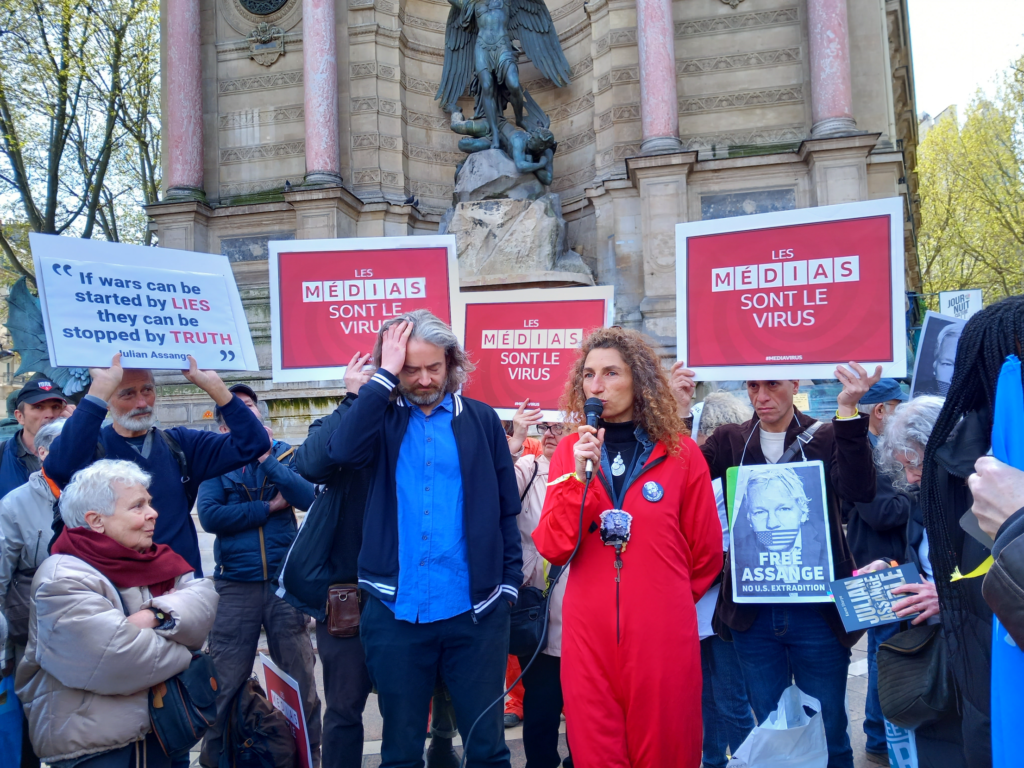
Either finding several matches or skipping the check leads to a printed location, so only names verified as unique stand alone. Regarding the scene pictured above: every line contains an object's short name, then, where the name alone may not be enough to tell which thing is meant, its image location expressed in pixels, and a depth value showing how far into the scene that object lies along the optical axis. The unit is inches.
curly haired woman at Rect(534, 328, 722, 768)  99.8
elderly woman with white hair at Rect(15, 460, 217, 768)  98.0
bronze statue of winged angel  511.5
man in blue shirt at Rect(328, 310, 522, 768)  107.0
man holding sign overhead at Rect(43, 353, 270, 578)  128.9
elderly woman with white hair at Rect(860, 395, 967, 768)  92.5
